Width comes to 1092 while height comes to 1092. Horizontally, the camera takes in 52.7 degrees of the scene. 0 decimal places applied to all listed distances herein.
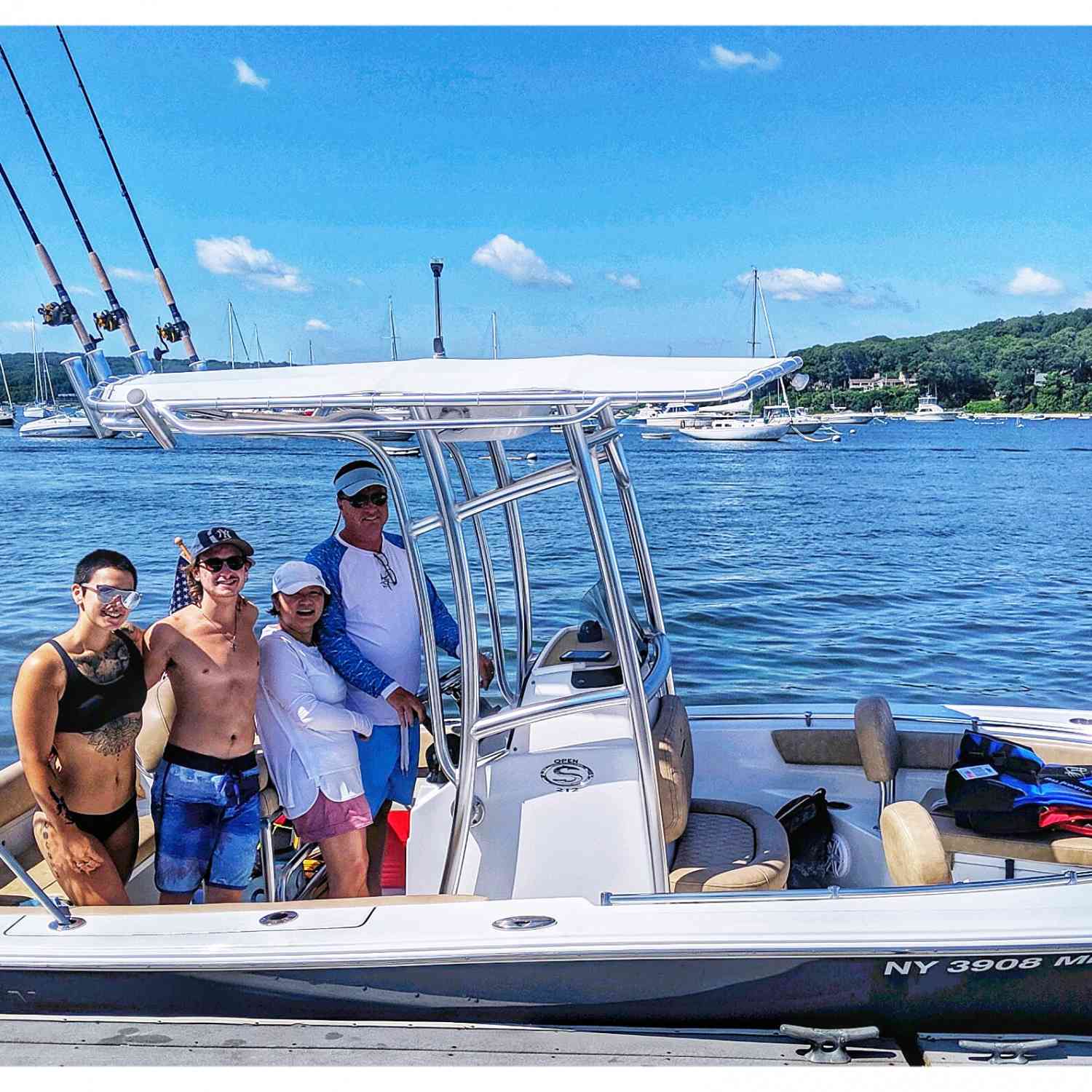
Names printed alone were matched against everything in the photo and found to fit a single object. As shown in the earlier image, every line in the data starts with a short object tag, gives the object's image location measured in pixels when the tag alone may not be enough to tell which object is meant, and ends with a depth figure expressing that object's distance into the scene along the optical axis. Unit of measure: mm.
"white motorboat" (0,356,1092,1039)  2709
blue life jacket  3395
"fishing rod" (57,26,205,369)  3789
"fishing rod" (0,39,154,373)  3496
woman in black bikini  2805
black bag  3830
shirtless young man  3055
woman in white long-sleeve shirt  3129
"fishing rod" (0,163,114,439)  2787
